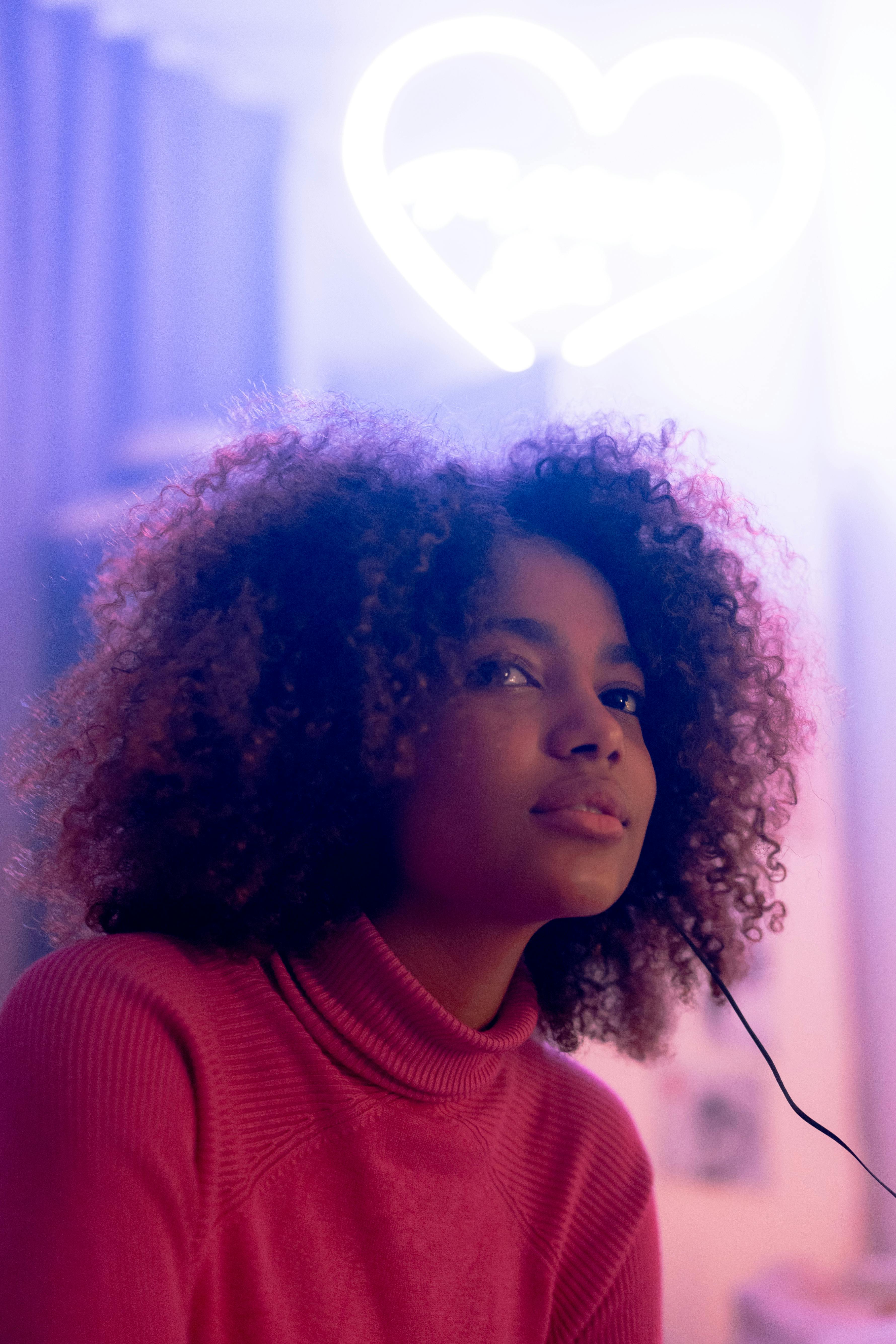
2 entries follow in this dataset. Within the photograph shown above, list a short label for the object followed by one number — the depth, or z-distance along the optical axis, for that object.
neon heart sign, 2.86
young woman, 1.77
